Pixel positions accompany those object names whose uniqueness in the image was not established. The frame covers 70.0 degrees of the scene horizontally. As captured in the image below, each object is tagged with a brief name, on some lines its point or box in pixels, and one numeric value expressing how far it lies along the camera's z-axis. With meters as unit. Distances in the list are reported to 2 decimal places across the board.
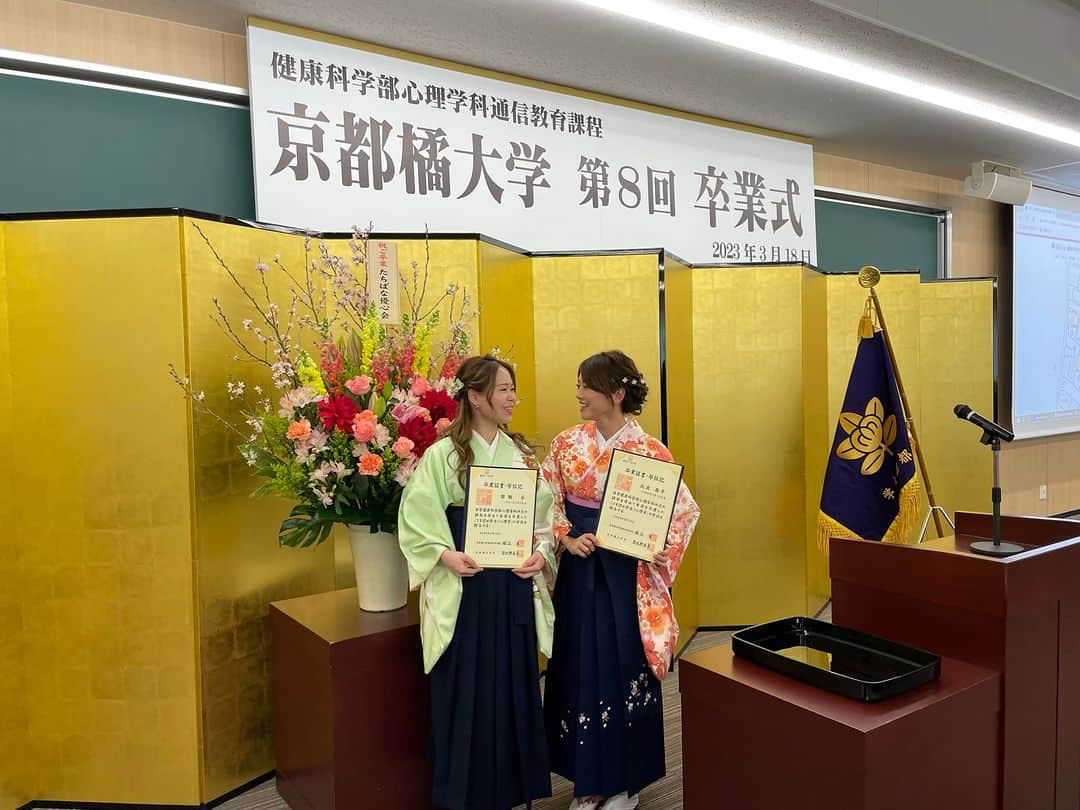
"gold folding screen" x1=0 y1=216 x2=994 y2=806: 2.52
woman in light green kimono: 2.17
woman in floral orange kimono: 2.33
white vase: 2.42
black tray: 1.57
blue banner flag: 2.99
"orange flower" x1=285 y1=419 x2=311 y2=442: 2.16
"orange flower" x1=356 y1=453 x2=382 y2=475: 2.20
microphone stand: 1.94
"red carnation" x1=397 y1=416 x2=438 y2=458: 2.29
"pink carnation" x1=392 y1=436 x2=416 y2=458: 2.22
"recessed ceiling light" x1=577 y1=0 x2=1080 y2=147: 3.31
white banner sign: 3.41
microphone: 2.04
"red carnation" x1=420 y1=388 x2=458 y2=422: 2.34
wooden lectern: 1.80
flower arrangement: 2.23
